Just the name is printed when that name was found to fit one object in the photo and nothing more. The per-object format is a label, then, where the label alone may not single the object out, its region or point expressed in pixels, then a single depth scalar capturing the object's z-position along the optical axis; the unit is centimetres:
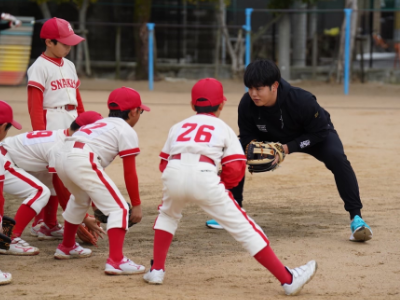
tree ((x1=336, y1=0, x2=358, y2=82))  3312
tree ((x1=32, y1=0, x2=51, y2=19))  3617
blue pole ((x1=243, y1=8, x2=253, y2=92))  3144
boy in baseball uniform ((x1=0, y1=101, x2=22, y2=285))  801
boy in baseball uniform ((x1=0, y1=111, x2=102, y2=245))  884
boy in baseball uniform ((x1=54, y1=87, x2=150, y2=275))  786
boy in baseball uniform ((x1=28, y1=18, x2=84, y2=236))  986
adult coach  942
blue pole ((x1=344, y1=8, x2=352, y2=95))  3039
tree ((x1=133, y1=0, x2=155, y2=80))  3572
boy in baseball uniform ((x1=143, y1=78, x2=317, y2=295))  706
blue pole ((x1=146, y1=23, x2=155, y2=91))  3185
